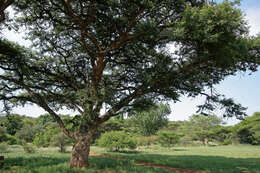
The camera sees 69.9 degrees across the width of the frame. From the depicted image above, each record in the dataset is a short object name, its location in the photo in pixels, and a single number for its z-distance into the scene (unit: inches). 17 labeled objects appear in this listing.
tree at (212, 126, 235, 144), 2155.5
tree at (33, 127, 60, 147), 1066.1
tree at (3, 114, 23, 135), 1731.9
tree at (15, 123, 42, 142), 1737.5
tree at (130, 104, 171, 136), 1966.0
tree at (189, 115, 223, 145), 2959.6
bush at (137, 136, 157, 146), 1573.6
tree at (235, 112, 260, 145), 1808.6
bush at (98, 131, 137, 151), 1113.4
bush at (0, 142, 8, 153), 842.2
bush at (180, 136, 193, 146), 2111.2
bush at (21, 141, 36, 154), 859.4
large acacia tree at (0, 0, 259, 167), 245.0
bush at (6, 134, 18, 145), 1152.4
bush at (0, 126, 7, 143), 828.8
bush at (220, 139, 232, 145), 2069.5
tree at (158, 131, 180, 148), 1476.4
